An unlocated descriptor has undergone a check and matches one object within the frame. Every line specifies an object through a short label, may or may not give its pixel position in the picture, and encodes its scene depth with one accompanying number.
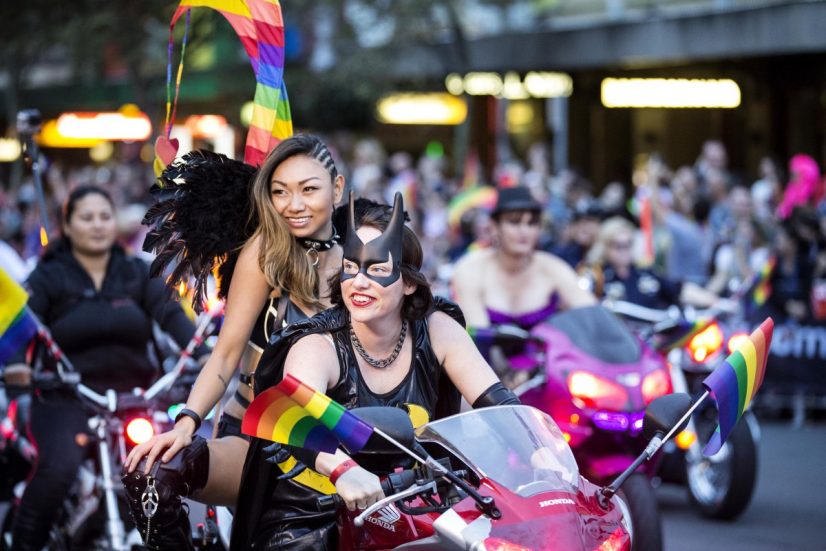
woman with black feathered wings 8.09
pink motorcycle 11.41
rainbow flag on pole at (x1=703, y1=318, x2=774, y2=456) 6.53
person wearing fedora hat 12.89
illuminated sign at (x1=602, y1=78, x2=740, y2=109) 39.33
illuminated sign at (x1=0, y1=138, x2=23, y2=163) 71.49
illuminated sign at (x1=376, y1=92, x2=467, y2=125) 50.36
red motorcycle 5.85
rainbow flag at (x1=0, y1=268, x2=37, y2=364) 10.24
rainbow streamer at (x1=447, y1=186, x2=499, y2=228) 24.13
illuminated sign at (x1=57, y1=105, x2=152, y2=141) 59.43
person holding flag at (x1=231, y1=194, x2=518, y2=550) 7.01
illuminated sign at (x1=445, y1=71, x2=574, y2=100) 41.15
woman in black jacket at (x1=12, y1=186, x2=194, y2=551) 11.11
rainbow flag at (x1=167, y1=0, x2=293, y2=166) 9.56
